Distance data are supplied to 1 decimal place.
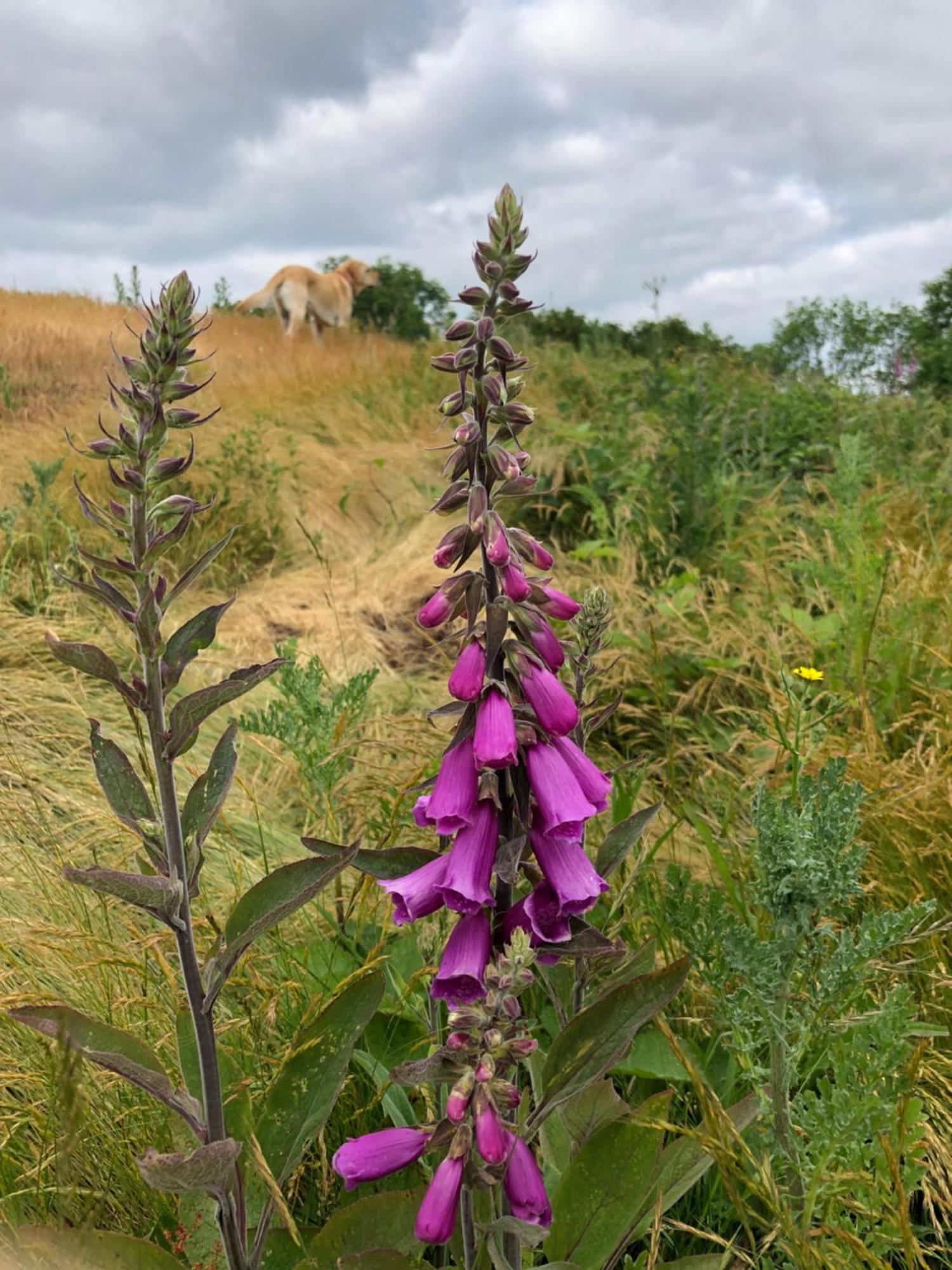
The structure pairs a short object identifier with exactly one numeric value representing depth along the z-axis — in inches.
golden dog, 701.9
